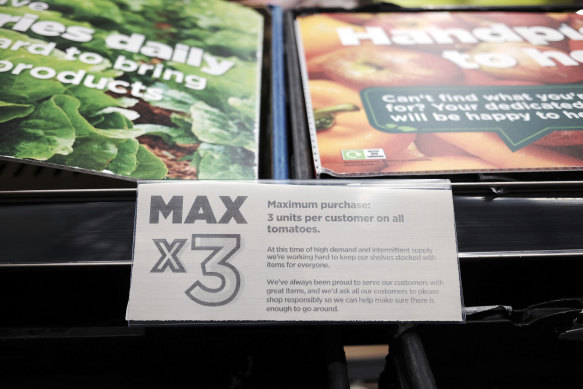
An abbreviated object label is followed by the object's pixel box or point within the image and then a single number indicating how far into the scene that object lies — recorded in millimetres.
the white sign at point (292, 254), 518
